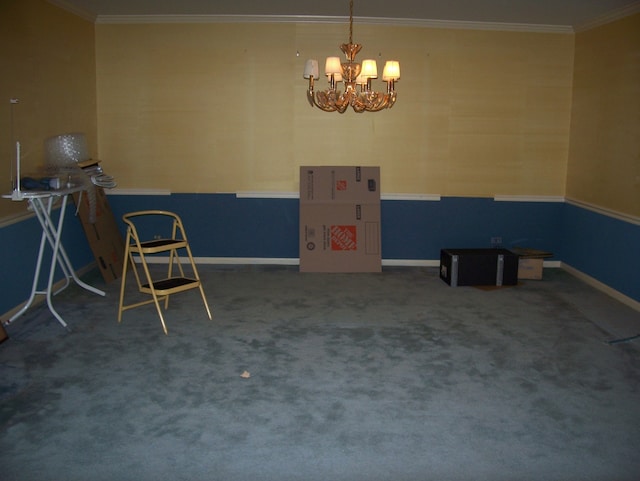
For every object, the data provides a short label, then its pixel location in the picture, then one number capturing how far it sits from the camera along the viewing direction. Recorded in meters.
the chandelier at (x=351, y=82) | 4.29
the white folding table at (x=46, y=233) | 4.62
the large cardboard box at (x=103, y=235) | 5.93
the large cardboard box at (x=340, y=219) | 6.65
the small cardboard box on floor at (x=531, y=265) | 6.39
